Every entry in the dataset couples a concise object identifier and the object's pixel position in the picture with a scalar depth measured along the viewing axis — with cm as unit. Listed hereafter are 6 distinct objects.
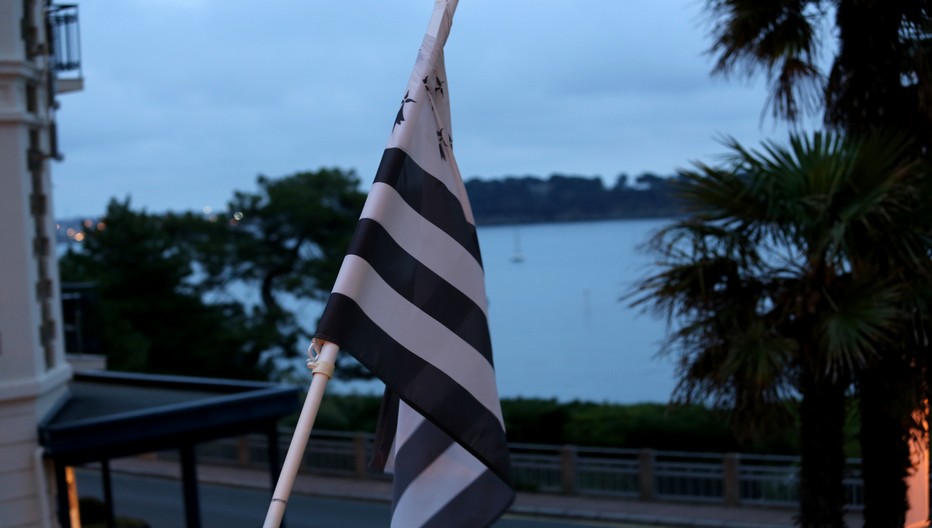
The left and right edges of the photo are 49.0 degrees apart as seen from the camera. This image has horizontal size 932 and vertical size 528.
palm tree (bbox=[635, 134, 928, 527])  841
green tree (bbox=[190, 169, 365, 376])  3909
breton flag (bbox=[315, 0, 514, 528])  307
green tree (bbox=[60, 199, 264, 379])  3788
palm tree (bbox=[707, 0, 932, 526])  894
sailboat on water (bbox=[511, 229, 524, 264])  13955
